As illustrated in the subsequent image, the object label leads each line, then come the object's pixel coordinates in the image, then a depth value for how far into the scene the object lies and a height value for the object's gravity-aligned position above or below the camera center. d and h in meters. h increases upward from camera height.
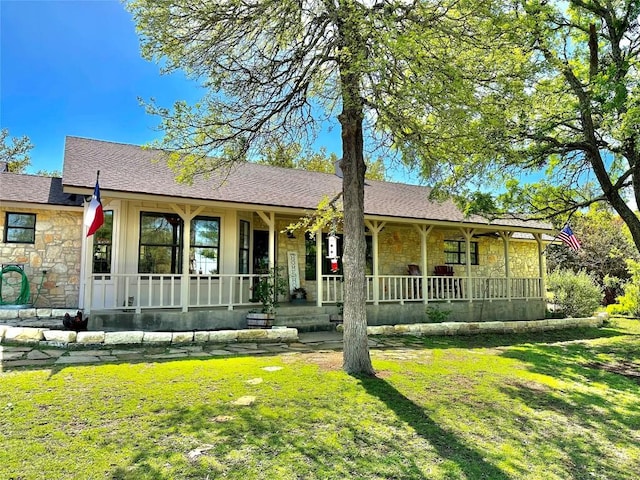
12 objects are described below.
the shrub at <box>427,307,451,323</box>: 11.52 -1.11
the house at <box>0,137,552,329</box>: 9.22 +0.93
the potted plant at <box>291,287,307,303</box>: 11.98 -0.52
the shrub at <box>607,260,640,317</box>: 11.02 -0.47
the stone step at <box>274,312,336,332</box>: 9.83 -1.09
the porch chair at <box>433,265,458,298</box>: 14.06 +0.15
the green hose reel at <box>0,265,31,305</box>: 10.18 -0.21
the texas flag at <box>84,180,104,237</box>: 7.52 +1.18
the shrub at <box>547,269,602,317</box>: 14.30 -0.67
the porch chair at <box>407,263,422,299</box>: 13.18 +0.12
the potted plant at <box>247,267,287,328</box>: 9.14 -0.49
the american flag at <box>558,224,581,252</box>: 12.15 +1.13
